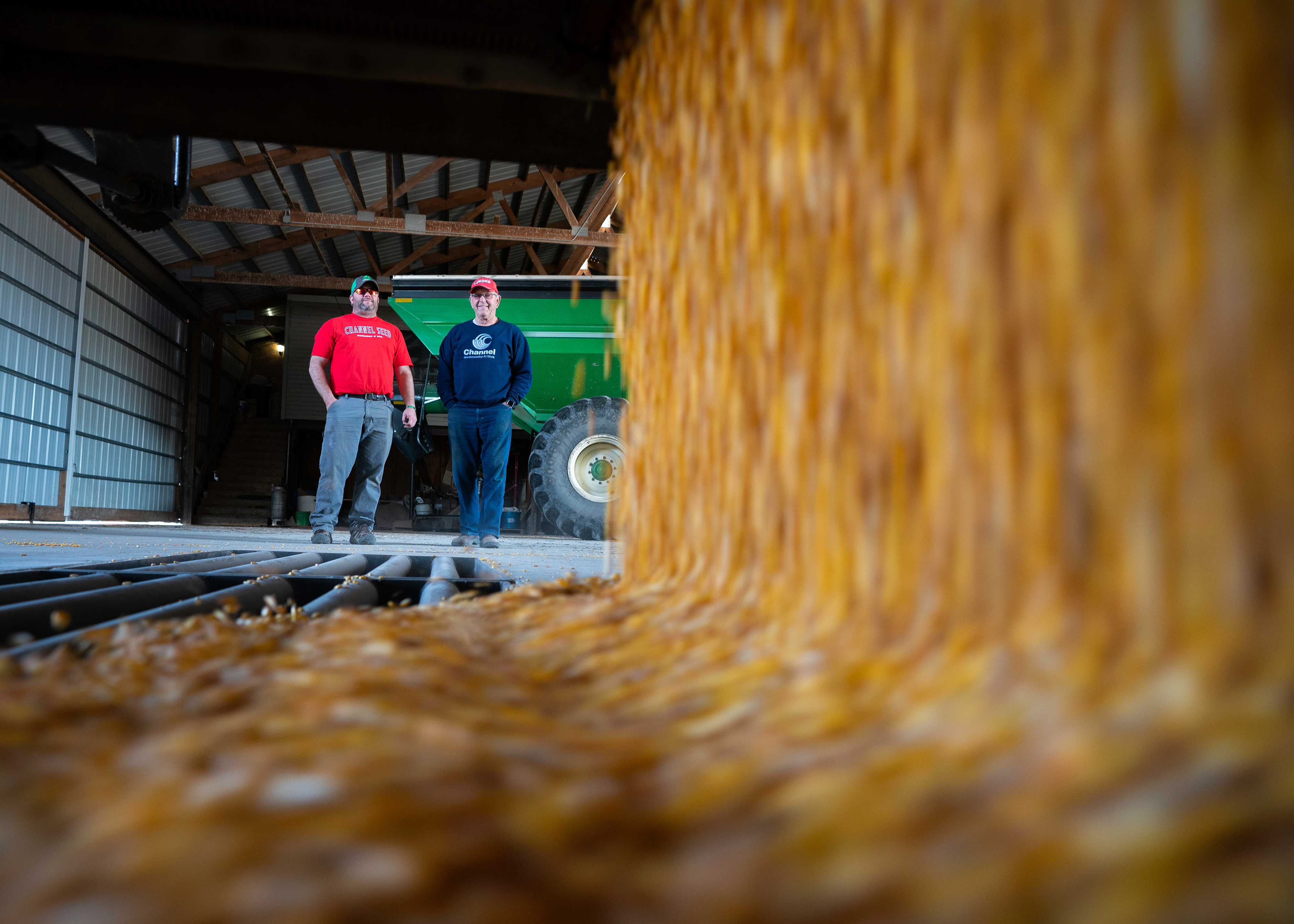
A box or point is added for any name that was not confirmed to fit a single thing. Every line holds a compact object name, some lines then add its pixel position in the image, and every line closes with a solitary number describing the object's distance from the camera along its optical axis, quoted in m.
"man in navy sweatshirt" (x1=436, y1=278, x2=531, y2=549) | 4.57
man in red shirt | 4.52
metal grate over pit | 1.45
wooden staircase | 13.11
